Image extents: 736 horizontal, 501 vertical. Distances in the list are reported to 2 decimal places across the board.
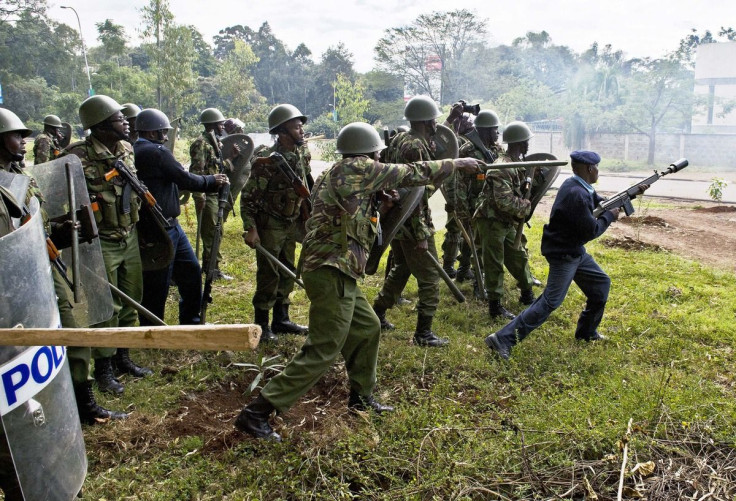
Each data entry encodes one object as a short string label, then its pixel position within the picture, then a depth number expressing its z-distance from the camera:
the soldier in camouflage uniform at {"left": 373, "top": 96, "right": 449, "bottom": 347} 5.20
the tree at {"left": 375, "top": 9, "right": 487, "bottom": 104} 39.19
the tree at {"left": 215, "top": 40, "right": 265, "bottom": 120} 33.25
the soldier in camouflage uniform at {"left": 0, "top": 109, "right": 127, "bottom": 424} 3.45
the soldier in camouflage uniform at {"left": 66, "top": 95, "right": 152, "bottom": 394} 4.35
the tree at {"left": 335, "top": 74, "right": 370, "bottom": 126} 21.65
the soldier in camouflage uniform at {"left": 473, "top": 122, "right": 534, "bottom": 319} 6.00
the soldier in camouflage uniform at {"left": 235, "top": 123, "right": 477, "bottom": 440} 3.71
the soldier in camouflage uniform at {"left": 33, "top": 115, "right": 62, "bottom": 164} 9.54
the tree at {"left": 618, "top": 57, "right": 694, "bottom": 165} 32.59
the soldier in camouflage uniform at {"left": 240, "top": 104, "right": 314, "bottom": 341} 5.42
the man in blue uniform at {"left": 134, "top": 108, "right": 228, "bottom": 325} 5.01
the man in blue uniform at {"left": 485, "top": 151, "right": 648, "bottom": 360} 4.90
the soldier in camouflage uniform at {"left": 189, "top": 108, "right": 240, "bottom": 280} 7.84
